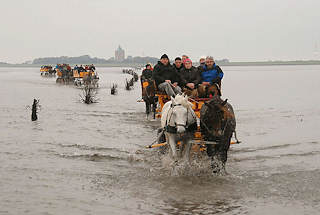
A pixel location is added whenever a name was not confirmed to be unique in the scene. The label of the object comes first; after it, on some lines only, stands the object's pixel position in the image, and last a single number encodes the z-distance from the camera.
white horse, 9.13
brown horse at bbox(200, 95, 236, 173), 9.08
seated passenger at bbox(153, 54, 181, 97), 11.95
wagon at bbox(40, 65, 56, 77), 72.91
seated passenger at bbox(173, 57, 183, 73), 12.51
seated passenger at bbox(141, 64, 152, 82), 20.08
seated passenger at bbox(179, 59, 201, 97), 11.48
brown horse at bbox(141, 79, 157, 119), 18.33
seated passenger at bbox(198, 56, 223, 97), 11.18
